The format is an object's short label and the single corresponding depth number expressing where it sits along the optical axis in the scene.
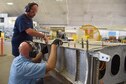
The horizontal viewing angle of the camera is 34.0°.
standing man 2.40
